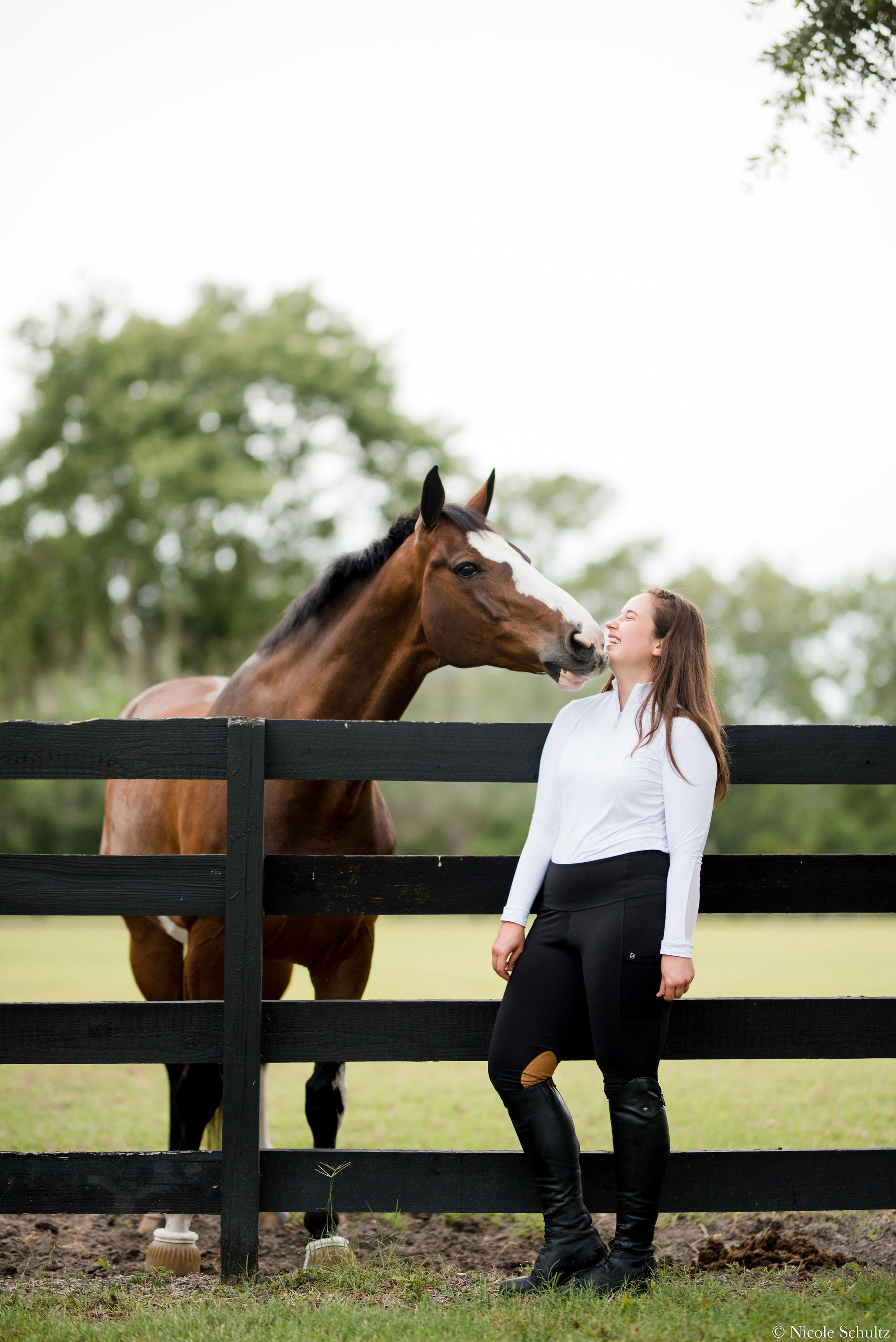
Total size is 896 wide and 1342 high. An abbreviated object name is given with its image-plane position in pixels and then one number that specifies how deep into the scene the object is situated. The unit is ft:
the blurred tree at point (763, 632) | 142.00
